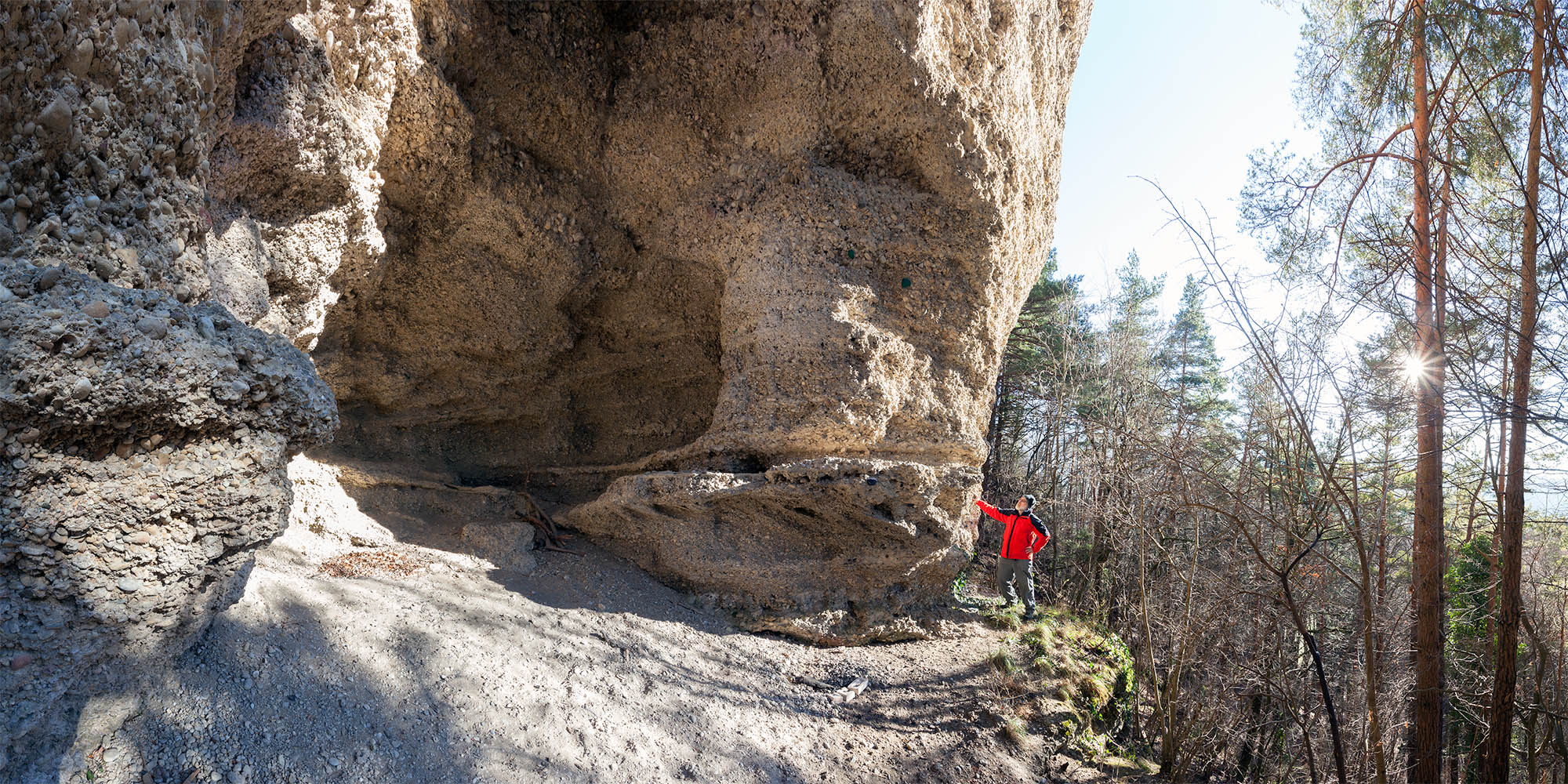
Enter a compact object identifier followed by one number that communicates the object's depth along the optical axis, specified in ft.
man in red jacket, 23.67
